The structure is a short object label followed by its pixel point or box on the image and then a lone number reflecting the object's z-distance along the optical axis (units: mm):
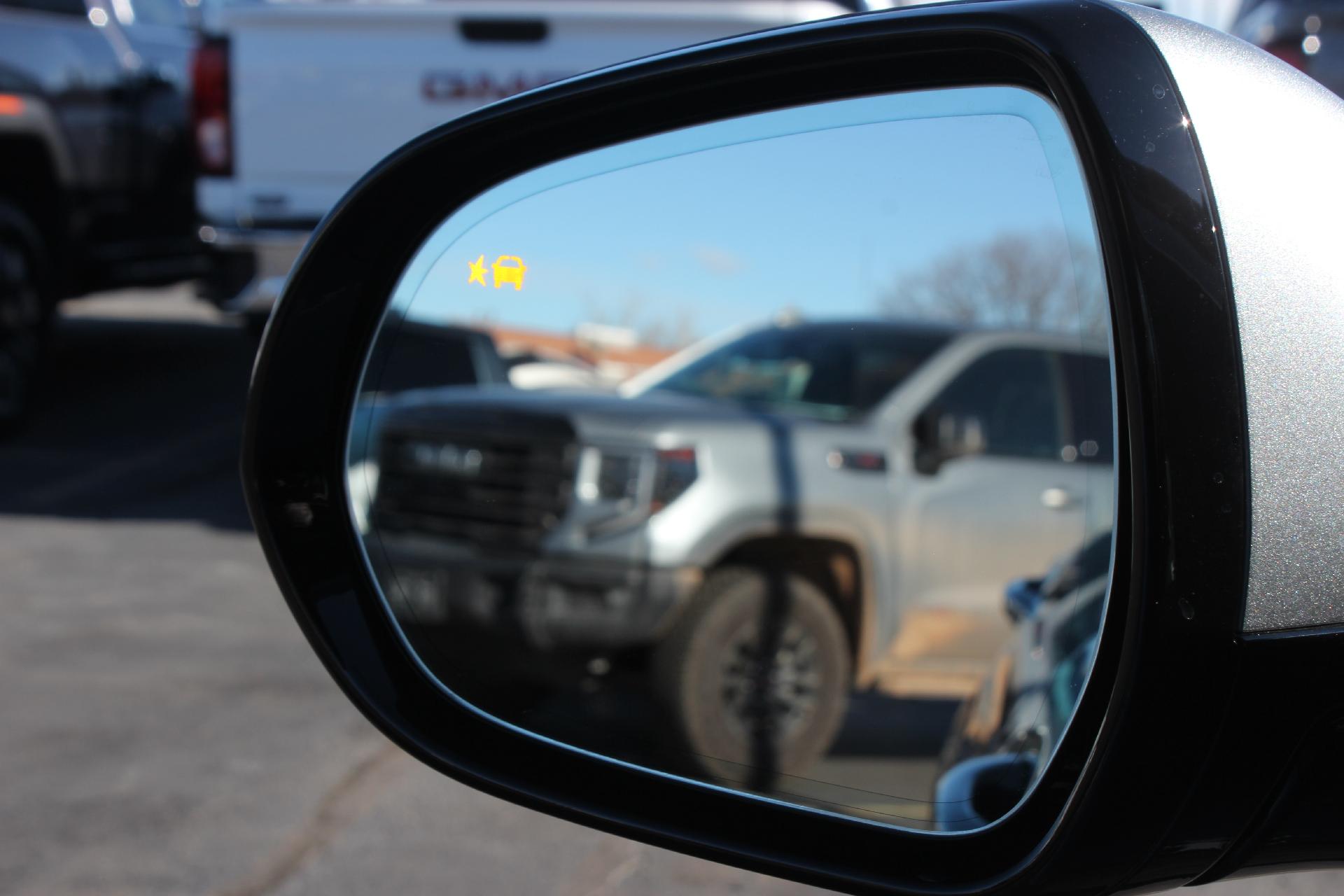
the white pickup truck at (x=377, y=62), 5234
